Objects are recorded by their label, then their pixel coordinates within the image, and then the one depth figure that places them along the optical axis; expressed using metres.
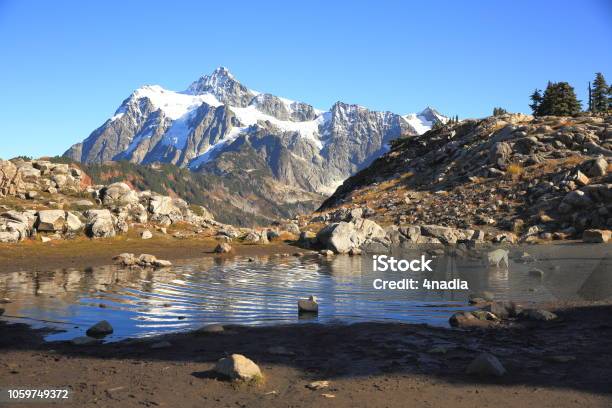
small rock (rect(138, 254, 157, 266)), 35.47
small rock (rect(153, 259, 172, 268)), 35.41
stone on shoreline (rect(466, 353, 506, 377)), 11.21
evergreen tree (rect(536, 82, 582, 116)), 102.00
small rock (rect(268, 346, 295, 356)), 13.18
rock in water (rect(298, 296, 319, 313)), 18.55
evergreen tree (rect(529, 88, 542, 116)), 114.05
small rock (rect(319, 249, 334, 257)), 46.45
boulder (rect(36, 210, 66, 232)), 45.53
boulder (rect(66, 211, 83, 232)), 46.85
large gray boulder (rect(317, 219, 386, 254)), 49.57
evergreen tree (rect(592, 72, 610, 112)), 110.44
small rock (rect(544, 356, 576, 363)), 12.25
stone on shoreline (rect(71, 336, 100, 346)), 14.04
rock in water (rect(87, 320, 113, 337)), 15.24
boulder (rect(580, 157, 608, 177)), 54.41
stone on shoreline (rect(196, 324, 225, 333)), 15.40
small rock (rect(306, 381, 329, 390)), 10.69
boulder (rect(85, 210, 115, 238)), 48.19
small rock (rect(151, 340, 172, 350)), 13.73
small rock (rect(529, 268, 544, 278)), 28.12
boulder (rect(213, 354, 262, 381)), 10.95
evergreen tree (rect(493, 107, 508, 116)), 139.75
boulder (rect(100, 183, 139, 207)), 56.17
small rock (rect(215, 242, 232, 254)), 47.56
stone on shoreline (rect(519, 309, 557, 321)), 16.81
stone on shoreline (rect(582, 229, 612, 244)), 42.81
